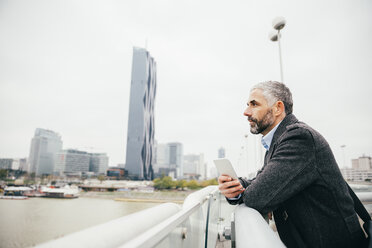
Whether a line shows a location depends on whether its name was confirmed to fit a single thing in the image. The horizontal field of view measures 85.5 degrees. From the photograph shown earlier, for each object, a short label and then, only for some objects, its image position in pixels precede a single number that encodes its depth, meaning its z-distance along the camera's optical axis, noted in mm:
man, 597
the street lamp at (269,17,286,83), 3918
